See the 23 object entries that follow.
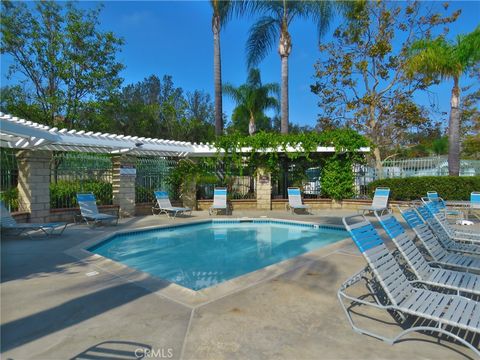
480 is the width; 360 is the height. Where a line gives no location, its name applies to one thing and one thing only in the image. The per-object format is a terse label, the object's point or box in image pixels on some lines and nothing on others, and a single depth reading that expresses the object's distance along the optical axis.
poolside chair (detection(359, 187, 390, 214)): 12.89
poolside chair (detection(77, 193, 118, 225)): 10.11
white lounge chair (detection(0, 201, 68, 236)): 7.90
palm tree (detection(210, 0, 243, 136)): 16.83
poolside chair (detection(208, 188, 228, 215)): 13.52
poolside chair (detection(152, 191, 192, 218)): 12.73
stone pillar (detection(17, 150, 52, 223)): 9.53
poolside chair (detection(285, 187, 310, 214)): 14.07
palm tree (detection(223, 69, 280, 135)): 24.36
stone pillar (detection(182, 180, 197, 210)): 14.78
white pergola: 7.64
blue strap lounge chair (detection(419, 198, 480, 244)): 5.97
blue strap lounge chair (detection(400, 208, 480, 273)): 4.52
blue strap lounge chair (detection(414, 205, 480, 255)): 5.50
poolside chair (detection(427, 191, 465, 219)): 9.50
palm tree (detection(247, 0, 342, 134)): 16.88
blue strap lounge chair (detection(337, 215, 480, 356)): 2.86
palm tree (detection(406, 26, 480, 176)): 13.73
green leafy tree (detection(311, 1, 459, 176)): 18.39
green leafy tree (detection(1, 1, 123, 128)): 15.66
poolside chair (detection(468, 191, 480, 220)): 10.27
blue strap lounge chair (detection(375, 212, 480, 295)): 3.67
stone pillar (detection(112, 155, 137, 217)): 12.41
